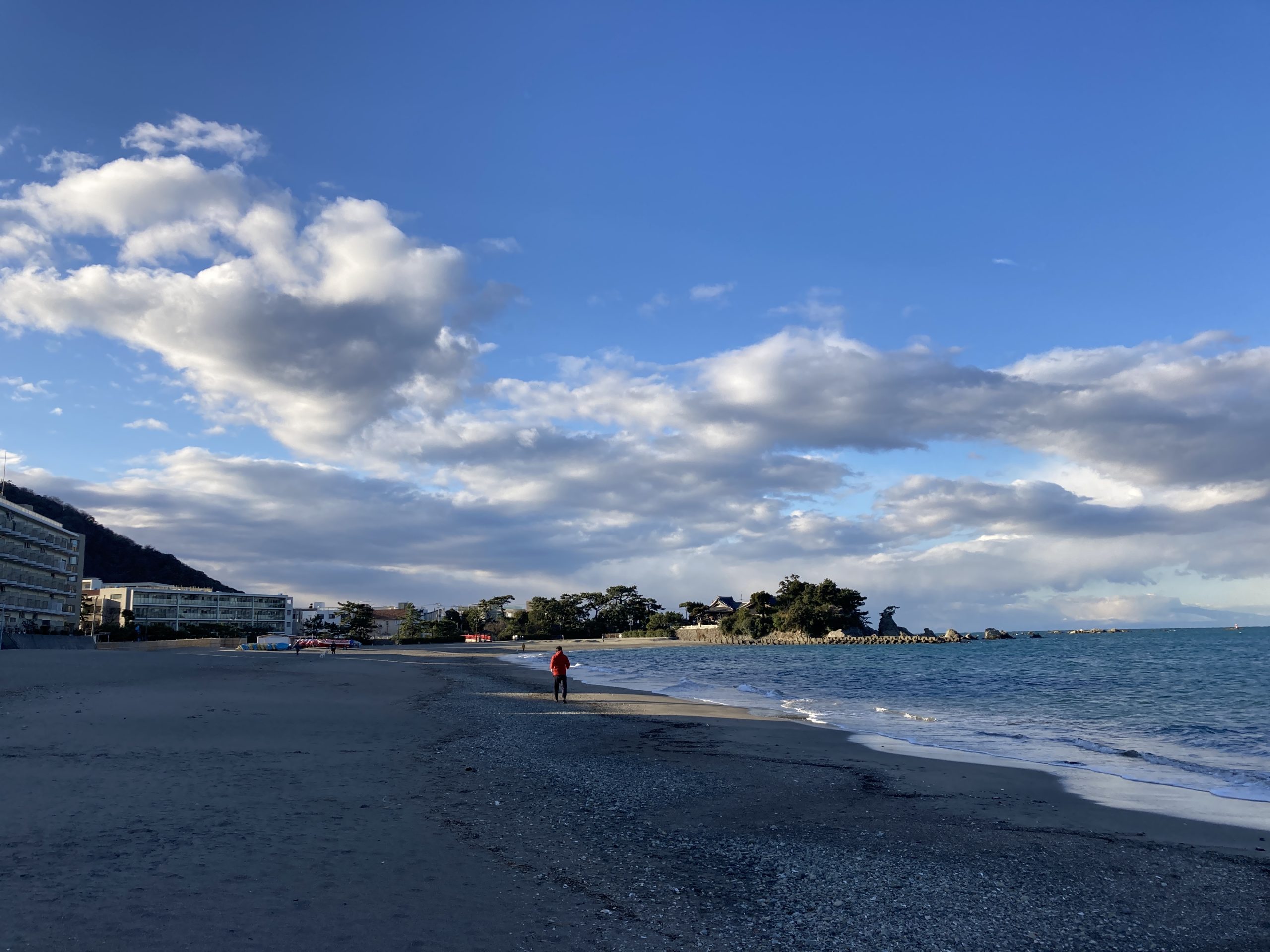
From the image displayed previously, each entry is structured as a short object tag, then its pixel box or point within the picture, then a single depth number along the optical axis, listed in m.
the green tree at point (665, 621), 184.75
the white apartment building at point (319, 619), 179.12
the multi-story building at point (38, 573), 81.81
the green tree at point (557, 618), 179.25
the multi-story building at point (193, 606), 141.88
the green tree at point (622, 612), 192.00
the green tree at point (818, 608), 165.50
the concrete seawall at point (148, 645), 76.19
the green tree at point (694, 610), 192.75
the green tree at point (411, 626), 176.88
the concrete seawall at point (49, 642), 63.53
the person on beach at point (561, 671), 27.00
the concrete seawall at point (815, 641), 163.88
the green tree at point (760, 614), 168.75
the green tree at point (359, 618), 157.00
